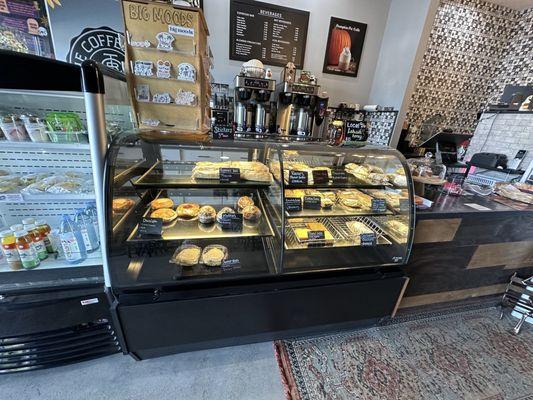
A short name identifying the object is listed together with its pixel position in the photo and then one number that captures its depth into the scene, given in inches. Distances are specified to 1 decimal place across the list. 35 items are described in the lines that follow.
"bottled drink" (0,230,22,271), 53.8
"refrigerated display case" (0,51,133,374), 48.5
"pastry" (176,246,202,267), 60.4
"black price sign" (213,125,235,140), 57.9
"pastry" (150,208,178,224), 61.8
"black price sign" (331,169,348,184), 66.2
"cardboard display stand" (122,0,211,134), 46.5
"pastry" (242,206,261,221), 66.7
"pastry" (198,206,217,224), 64.4
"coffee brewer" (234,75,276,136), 100.5
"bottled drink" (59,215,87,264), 56.6
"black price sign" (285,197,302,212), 61.7
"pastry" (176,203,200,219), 65.3
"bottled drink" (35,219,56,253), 58.7
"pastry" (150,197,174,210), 65.9
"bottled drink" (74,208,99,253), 59.5
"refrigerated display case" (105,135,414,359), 54.5
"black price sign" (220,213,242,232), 62.5
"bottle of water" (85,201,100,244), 62.0
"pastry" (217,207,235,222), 64.6
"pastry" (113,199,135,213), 50.8
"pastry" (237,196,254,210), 70.6
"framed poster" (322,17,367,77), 126.9
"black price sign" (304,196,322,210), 65.7
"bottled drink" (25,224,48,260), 56.2
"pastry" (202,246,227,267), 61.3
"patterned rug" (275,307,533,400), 59.9
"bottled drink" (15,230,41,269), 53.9
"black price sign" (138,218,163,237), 54.9
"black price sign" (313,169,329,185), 62.6
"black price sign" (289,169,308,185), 59.3
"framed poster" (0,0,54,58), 75.1
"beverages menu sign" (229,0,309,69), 115.4
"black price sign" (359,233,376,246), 66.7
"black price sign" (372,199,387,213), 66.5
